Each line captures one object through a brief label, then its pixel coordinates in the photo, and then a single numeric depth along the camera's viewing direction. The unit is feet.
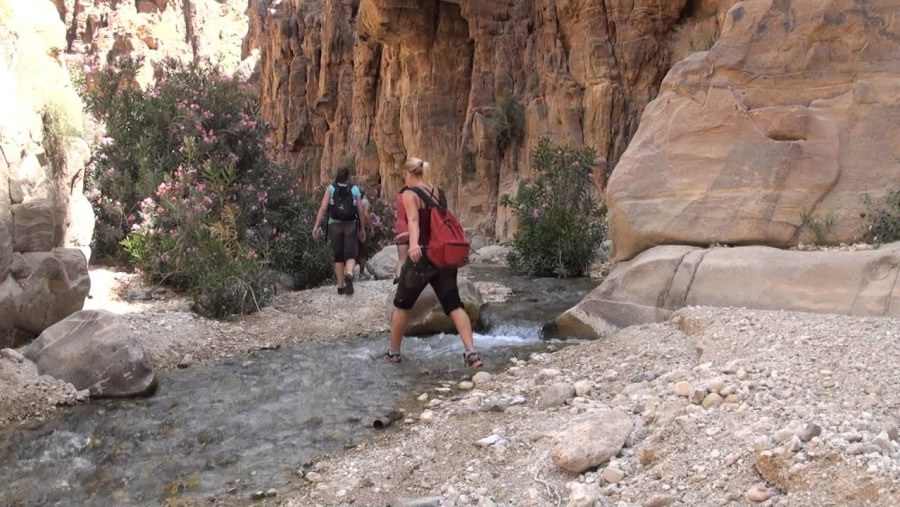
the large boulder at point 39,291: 19.26
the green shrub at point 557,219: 41.86
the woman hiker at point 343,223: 30.66
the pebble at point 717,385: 13.42
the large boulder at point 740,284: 18.84
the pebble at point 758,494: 9.64
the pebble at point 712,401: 13.03
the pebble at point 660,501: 10.23
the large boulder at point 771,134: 23.00
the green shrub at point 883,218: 21.22
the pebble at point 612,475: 11.33
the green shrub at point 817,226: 22.33
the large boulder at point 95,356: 18.43
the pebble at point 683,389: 13.83
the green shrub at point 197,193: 28.60
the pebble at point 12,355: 18.22
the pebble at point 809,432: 10.33
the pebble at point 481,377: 19.16
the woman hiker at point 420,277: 19.63
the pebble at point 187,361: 21.66
